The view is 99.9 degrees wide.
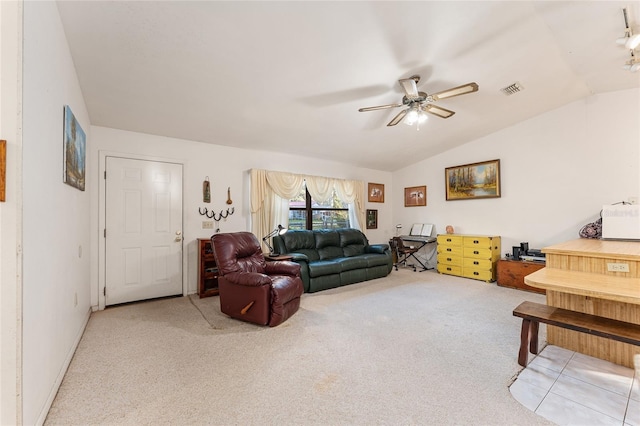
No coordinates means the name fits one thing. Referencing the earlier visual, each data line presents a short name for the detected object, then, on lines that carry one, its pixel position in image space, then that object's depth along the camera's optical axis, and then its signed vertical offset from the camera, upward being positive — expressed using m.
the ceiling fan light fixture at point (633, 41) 2.40 +1.55
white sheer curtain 4.64 +0.43
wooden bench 1.77 -0.79
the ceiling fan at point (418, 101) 2.73 +1.27
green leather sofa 4.23 -0.77
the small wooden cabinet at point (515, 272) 4.27 -0.96
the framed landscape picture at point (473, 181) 5.12 +0.67
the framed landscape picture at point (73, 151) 2.12 +0.58
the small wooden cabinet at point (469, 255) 4.84 -0.79
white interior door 3.61 -0.20
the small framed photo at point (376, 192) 6.54 +0.54
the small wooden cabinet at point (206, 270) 4.02 -0.84
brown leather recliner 2.88 -0.77
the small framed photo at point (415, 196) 6.30 +0.44
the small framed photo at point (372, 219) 6.46 -0.11
